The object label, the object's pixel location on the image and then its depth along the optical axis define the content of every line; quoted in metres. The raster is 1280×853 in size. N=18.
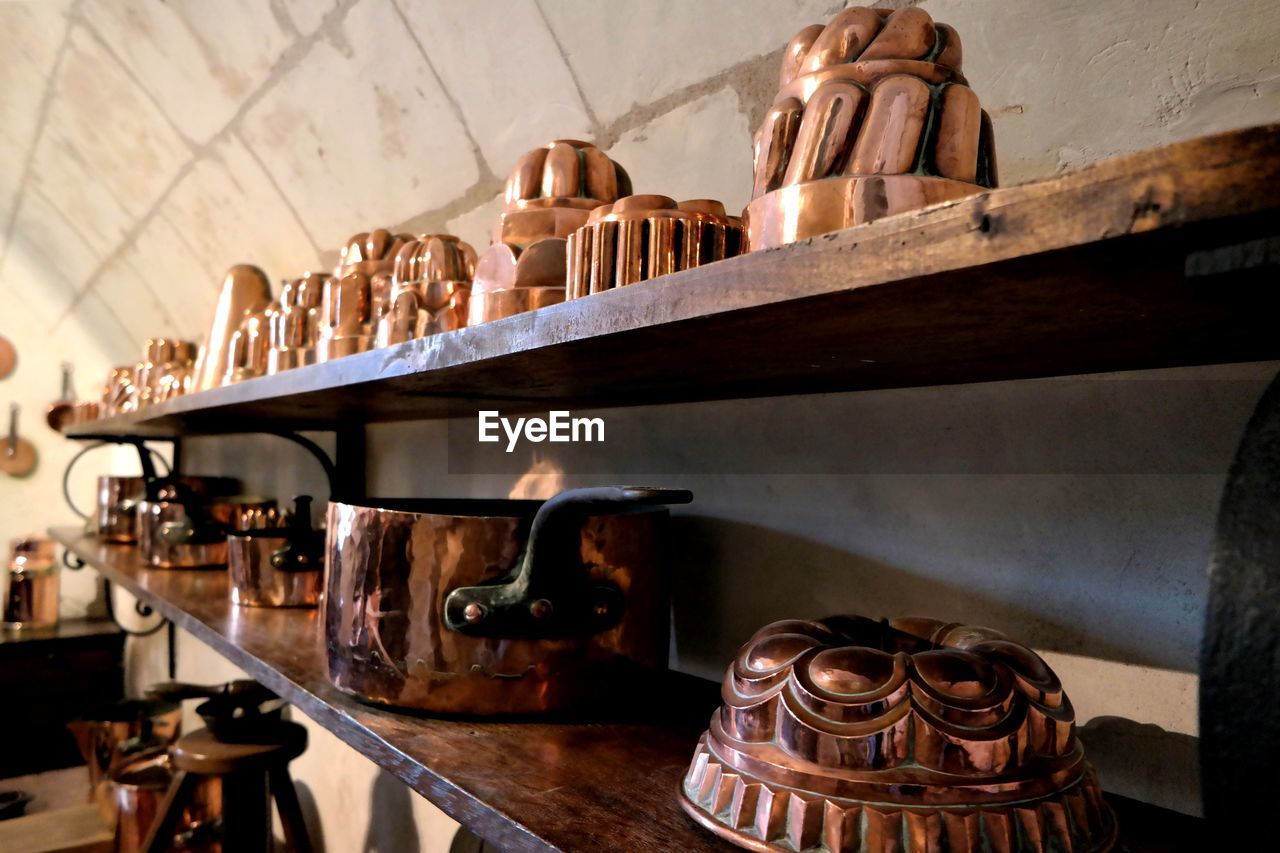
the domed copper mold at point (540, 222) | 0.59
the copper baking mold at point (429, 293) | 0.74
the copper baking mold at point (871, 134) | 0.39
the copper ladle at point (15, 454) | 3.59
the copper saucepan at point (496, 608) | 0.60
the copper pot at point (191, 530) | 1.53
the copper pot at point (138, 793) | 1.63
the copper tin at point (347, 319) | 0.87
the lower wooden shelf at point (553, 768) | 0.45
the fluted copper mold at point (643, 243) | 0.49
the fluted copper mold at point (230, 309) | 1.48
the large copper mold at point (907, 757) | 0.37
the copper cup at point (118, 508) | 2.04
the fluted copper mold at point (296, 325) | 0.99
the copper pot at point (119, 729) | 1.98
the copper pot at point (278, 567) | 1.15
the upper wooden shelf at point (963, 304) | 0.24
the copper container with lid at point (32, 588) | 2.69
